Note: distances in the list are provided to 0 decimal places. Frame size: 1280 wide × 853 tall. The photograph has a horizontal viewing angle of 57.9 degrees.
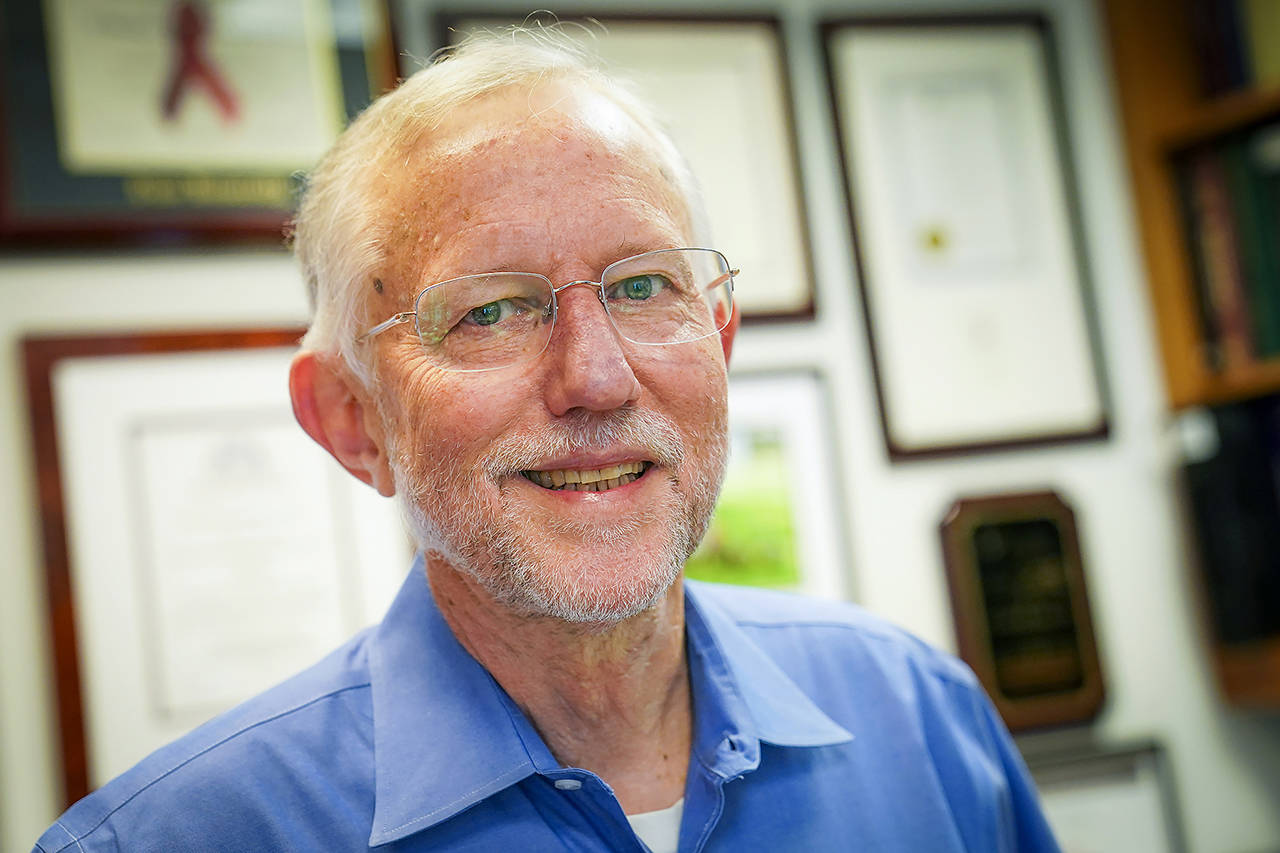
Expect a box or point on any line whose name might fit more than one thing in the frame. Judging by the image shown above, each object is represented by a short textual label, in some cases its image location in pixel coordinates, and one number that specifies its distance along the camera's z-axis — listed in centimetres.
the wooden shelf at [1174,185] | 208
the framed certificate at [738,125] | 200
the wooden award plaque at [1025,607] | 203
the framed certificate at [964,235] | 208
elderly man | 93
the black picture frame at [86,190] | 165
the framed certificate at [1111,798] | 200
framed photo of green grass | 196
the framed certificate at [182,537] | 162
